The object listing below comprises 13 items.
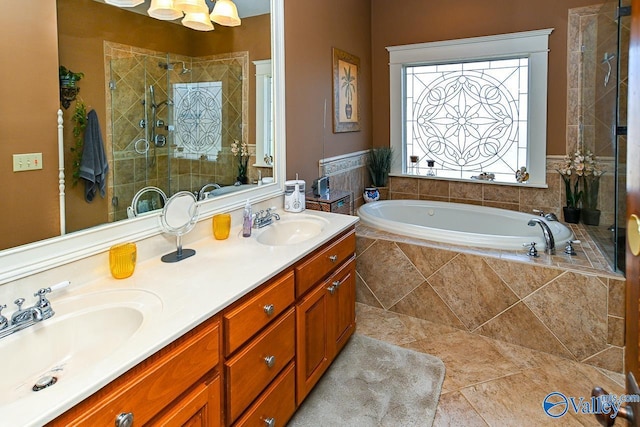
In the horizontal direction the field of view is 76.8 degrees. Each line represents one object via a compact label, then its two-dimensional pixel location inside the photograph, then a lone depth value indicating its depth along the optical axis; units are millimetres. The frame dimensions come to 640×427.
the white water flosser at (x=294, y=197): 2598
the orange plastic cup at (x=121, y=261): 1465
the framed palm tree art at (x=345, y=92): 3537
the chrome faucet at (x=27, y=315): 1071
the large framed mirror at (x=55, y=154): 1251
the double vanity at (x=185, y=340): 957
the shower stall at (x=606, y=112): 2441
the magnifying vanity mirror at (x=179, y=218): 1727
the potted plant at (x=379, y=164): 4305
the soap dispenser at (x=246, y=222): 2079
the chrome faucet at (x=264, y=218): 2240
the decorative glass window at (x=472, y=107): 3654
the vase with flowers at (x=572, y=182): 3424
